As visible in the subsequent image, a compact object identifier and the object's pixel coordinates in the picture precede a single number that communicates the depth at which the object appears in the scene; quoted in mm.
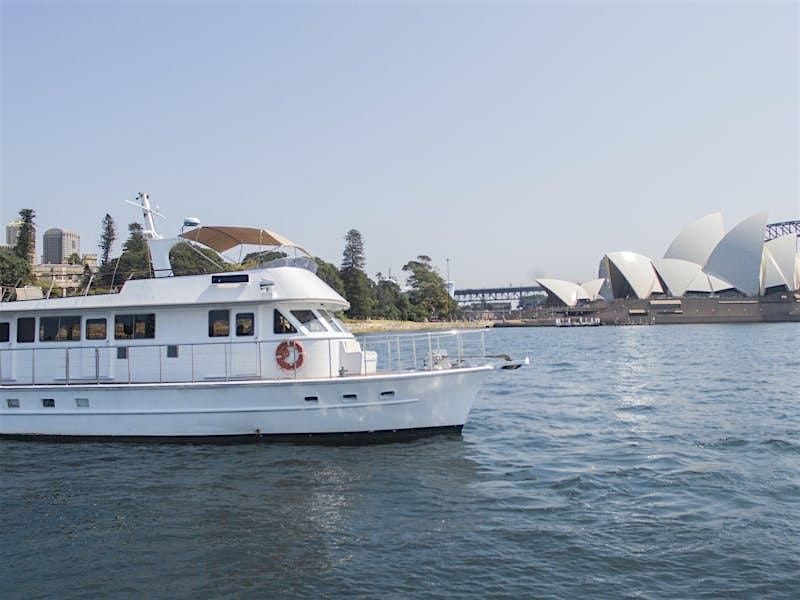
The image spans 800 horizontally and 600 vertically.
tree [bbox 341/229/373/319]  99875
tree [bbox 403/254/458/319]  125625
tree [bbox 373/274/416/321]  113212
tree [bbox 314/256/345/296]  93812
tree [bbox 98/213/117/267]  92500
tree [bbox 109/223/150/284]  62594
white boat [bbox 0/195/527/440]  12836
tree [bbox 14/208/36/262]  74644
